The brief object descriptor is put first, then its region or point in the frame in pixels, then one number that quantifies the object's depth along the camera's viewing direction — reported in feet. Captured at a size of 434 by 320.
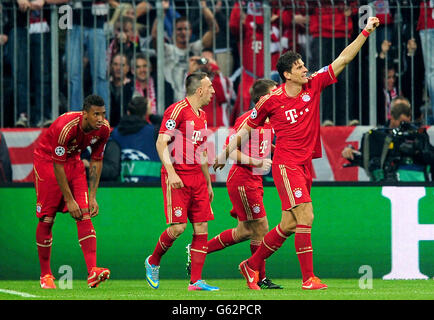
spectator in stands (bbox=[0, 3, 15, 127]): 45.78
